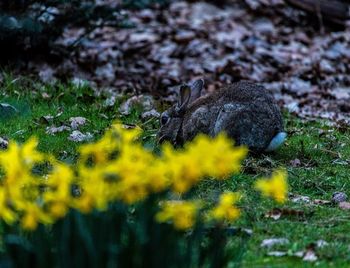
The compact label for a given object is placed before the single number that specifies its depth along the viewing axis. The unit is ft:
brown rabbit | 44.62
